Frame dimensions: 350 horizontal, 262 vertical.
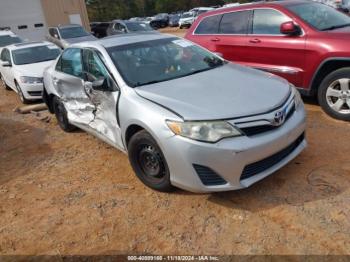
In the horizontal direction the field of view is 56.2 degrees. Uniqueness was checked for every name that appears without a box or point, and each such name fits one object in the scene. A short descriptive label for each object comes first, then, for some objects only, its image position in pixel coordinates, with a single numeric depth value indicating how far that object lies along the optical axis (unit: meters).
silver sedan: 2.81
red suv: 4.56
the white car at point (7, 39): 13.17
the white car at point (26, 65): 7.97
